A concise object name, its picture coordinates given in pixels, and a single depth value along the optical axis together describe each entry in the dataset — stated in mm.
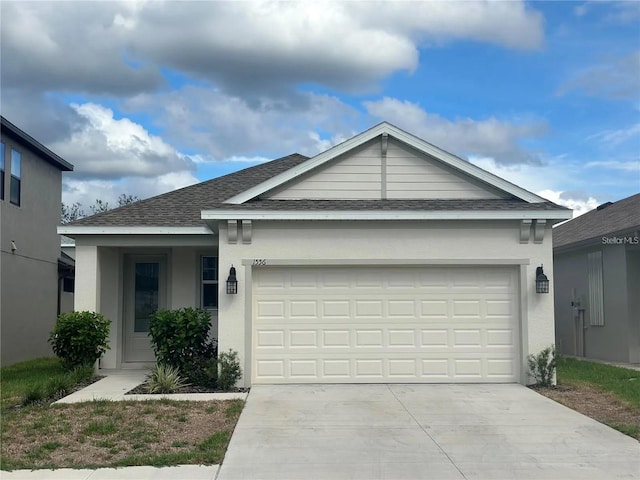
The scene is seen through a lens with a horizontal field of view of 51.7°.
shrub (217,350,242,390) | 11156
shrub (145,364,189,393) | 10852
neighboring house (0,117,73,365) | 16572
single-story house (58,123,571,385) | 11555
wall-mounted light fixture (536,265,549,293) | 11461
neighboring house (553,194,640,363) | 15500
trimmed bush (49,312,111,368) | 12758
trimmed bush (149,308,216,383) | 11688
